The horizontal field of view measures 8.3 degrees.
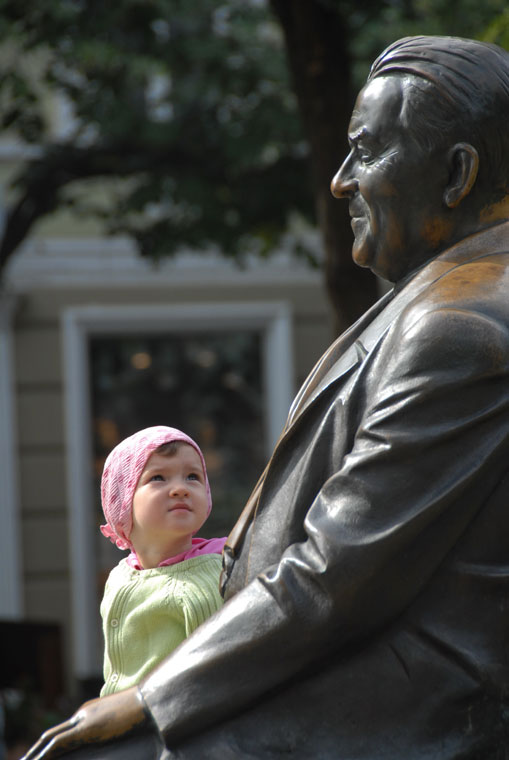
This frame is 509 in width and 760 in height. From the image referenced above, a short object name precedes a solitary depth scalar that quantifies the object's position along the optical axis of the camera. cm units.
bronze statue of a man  414
